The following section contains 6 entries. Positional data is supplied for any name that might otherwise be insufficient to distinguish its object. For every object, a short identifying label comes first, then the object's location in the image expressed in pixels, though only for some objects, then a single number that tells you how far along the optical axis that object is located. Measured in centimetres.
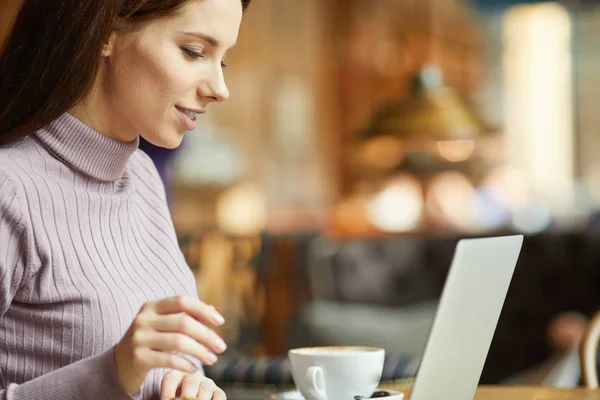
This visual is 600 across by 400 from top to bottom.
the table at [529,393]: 175
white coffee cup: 147
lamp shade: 435
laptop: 135
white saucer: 149
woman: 149
